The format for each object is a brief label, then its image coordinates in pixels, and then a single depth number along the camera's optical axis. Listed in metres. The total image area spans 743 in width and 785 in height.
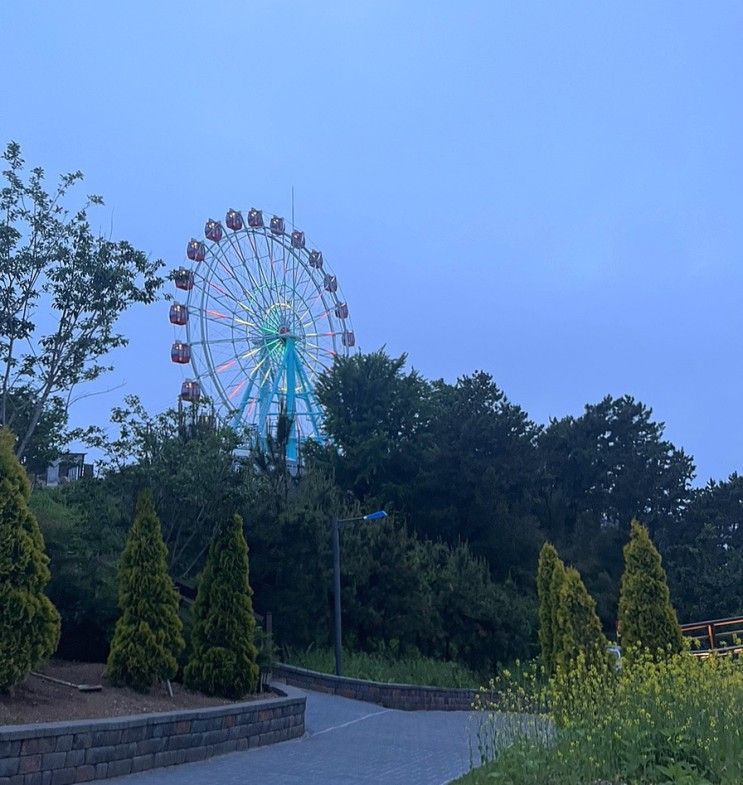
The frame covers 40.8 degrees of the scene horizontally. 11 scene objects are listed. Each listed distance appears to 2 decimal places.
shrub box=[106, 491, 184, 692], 13.37
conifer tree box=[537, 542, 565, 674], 26.47
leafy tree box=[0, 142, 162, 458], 14.84
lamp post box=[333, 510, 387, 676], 24.02
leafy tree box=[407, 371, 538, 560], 43.12
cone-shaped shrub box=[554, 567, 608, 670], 22.69
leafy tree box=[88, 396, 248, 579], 19.86
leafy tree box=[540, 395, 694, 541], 50.19
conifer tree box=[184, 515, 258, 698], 14.93
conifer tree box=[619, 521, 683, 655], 20.39
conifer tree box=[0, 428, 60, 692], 10.62
